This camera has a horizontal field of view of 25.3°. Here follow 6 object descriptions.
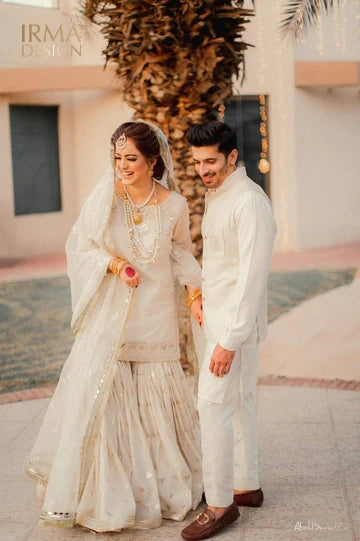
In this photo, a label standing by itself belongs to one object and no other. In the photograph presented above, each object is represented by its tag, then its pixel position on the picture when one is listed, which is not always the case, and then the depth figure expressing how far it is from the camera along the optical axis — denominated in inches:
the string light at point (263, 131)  450.0
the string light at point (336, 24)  389.1
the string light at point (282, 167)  450.3
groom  127.8
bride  136.7
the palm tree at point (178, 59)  225.6
